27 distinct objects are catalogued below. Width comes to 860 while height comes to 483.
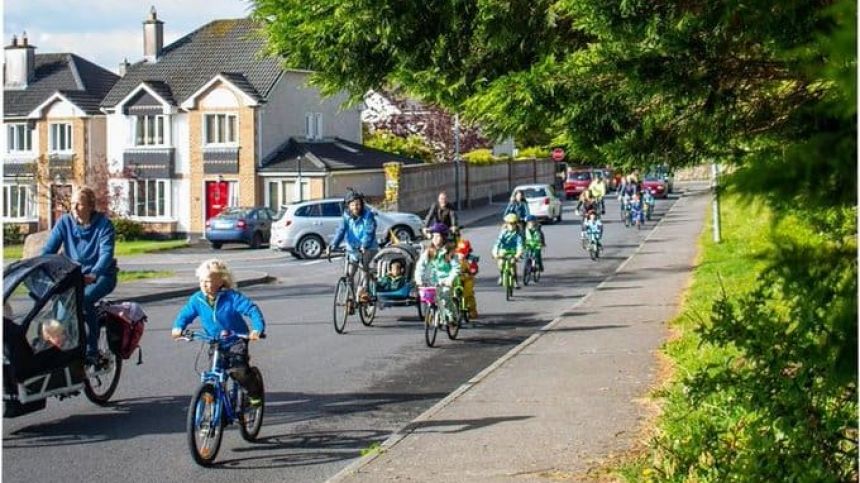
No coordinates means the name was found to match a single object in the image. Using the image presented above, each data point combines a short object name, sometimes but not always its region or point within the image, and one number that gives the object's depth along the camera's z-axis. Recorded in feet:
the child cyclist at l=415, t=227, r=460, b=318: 58.95
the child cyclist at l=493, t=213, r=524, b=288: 80.12
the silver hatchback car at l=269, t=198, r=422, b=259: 139.64
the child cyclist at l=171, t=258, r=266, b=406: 35.55
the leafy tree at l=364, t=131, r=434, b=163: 249.14
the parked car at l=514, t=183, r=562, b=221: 174.52
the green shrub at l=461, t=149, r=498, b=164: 239.30
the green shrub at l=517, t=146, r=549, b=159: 290.50
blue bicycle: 33.32
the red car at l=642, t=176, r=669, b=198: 214.73
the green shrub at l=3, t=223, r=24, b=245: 214.07
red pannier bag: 42.34
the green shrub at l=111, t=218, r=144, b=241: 201.57
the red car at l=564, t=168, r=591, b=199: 247.11
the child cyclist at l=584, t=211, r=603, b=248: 113.60
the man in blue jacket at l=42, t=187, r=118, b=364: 41.39
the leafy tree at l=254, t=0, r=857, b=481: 9.21
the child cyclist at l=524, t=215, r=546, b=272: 90.43
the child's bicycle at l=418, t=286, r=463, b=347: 57.93
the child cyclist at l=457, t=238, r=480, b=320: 64.75
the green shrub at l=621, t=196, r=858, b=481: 10.02
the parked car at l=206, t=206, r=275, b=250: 164.76
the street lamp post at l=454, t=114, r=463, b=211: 216.33
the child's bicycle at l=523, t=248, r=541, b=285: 89.51
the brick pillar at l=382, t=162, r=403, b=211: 182.60
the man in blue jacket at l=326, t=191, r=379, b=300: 67.62
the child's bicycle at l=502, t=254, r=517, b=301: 79.82
